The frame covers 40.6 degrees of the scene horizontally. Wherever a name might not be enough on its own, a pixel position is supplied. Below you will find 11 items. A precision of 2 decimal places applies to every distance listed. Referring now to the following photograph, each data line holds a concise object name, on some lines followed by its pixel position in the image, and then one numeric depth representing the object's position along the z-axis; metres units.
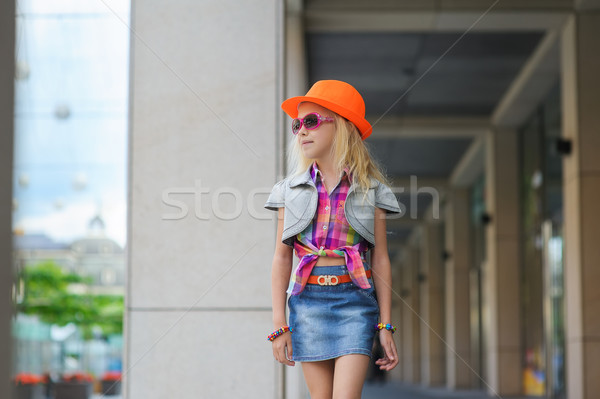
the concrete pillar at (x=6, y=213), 1.33
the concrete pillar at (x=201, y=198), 4.48
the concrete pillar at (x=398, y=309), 34.34
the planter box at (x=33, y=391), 11.69
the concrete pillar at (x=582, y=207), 8.27
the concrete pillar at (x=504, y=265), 14.34
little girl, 2.77
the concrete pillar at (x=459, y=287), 19.39
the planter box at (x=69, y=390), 13.65
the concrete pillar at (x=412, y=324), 29.23
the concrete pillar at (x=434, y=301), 23.86
